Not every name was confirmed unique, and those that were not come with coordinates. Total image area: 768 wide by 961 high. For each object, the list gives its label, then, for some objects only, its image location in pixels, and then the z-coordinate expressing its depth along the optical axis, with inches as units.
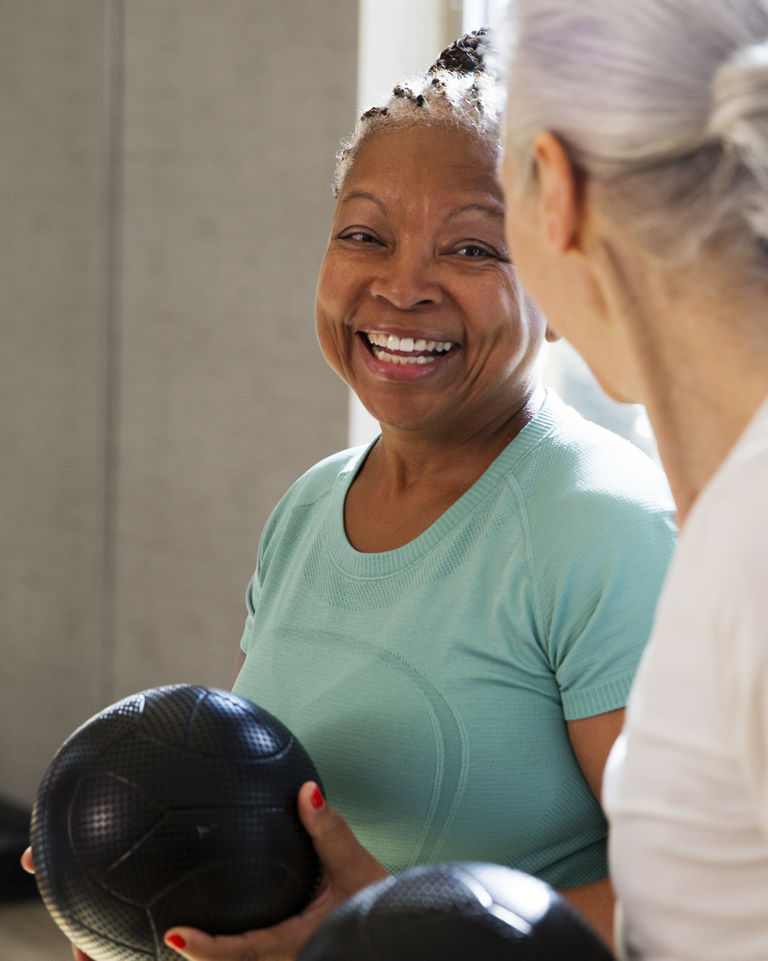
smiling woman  50.1
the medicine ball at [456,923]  32.8
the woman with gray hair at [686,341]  30.3
